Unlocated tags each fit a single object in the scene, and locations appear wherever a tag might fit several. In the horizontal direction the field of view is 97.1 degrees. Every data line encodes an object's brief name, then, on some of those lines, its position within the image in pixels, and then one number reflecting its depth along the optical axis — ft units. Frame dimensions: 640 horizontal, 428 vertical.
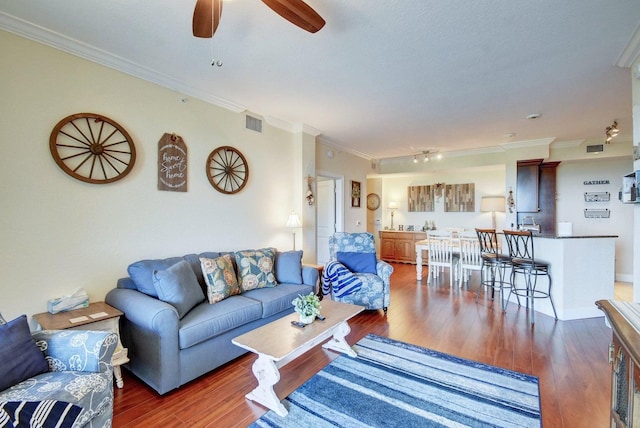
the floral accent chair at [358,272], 11.68
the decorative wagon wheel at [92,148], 7.49
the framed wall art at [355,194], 20.01
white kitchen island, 11.32
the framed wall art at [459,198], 22.61
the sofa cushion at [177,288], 7.35
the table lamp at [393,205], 25.80
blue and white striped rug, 5.82
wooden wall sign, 9.46
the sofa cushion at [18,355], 4.31
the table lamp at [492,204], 20.40
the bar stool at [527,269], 11.62
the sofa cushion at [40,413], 3.62
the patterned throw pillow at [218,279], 8.67
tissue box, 7.06
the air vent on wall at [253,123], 12.40
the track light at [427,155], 19.48
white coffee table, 6.08
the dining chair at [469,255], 15.75
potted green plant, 7.35
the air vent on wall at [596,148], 16.31
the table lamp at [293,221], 13.63
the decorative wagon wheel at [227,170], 11.00
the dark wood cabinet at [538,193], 17.22
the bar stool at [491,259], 12.75
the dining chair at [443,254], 16.44
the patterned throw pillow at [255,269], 9.97
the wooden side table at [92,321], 6.33
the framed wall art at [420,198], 24.51
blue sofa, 6.55
